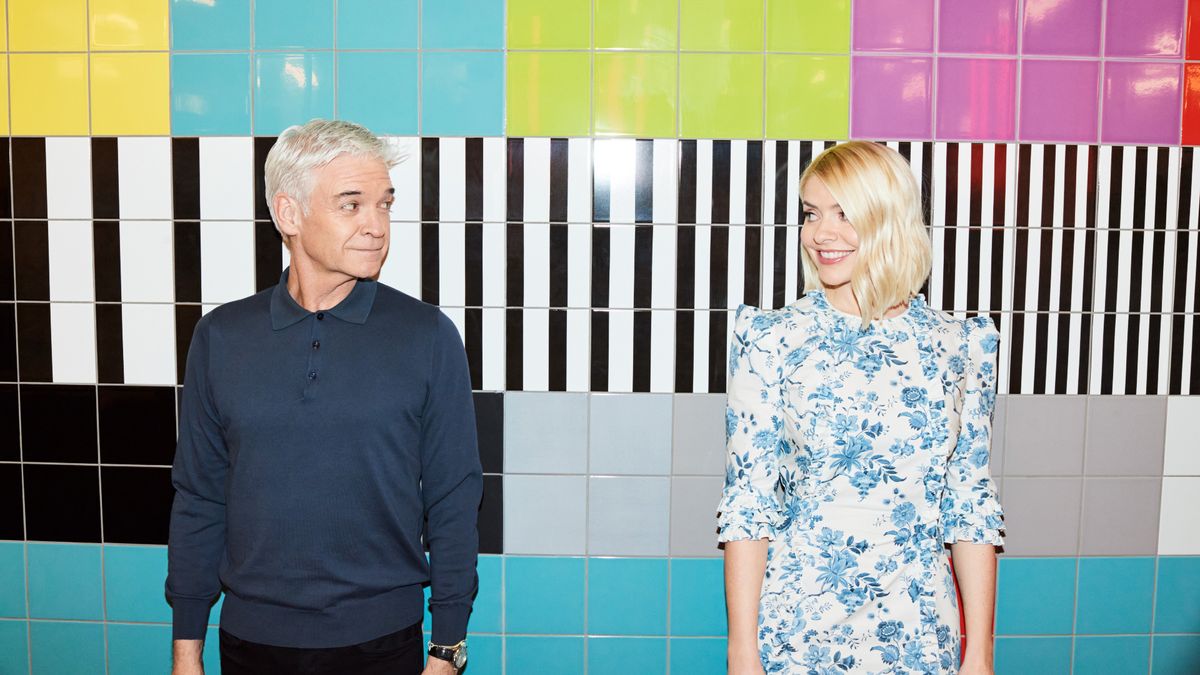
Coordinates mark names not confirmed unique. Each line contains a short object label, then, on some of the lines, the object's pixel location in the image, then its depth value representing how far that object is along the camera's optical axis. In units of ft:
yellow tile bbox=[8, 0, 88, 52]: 7.18
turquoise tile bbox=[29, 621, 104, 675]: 7.48
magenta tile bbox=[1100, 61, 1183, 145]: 7.18
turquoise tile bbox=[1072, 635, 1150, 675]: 7.46
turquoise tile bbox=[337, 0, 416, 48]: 7.04
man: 5.12
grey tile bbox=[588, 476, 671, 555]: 7.25
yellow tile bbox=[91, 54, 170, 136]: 7.15
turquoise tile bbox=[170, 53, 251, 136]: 7.11
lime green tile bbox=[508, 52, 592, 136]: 7.03
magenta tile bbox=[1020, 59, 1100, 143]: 7.14
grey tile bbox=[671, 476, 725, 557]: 7.23
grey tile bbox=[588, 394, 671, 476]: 7.21
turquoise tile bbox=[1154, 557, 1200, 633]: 7.47
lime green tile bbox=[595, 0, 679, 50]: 6.99
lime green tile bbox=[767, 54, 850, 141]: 7.04
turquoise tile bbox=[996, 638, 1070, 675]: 7.41
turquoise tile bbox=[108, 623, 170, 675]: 7.44
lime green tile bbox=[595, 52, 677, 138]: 7.02
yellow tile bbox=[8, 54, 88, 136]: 7.20
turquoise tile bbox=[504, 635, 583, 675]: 7.31
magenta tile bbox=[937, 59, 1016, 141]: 7.11
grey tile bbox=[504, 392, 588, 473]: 7.20
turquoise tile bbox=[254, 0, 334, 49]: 7.06
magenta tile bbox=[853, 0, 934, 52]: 7.06
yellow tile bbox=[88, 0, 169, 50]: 7.13
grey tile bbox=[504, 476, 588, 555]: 7.25
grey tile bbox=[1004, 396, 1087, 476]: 7.32
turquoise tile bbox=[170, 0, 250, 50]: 7.08
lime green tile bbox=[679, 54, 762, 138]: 7.03
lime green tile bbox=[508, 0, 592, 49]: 7.00
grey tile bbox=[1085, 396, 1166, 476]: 7.36
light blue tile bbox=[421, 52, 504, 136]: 7.04
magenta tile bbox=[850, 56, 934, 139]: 7.07
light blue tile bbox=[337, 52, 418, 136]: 7.06
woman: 4.82
